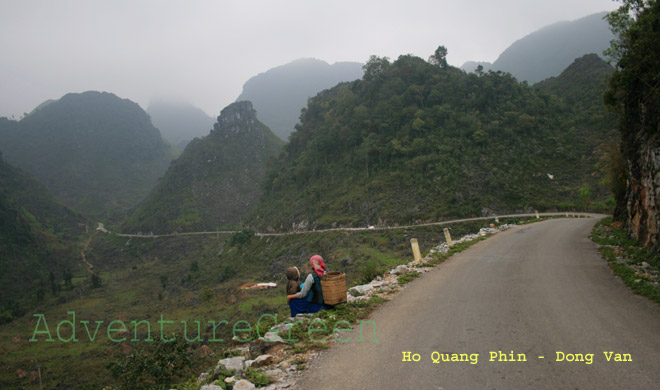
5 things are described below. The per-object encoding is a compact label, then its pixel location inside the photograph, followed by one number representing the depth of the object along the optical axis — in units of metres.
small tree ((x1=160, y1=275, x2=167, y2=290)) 46.89
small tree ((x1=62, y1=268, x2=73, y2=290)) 52.69
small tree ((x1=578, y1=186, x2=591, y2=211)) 32.91
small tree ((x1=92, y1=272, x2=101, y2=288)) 51.25
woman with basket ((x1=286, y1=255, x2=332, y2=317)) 6.93
